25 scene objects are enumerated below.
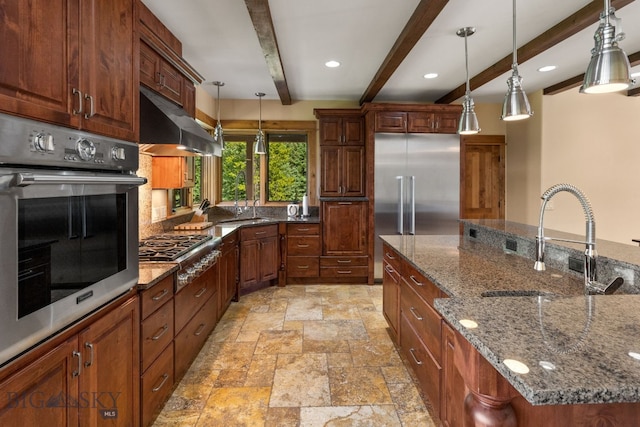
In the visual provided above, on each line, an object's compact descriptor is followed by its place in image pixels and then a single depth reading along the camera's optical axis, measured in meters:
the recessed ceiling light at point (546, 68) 4.00
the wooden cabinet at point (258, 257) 4.30
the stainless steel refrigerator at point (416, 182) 4.77
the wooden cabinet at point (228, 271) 3.45
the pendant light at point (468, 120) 2.77
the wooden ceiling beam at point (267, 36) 2.41
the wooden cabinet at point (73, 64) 1.00
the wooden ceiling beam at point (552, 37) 2.61
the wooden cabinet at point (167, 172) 3.29
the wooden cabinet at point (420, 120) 4.73
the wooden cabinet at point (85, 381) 1.02
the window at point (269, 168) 5.50
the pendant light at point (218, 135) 4.18
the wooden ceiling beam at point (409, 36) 2.44
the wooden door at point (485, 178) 5.68
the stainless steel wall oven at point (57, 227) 0.97
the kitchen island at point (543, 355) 0.71
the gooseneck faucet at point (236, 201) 5.15
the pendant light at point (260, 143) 4.80
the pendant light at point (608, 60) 1.38
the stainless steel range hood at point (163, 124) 2.22
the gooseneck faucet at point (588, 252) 1.51
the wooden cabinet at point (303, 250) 4.92
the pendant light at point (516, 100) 2.14
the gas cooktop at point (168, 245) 2.26
